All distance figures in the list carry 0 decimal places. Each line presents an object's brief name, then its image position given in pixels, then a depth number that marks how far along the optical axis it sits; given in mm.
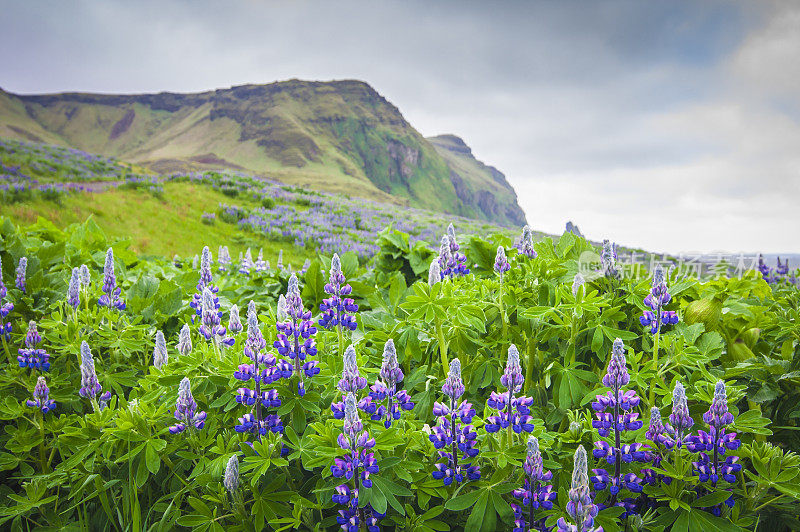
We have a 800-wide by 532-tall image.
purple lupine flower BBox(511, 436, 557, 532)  1437
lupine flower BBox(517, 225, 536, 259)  2703
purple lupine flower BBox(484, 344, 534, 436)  1496
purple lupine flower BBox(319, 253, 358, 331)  2045
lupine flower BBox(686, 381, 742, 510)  1531
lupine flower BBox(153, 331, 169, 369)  2332
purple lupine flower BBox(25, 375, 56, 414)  2449
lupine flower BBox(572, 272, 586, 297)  1906
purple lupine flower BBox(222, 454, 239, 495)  1525
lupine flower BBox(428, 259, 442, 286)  2027
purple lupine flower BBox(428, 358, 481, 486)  1568
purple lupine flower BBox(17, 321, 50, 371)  2586
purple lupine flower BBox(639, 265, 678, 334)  1845
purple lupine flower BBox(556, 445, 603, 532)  1266
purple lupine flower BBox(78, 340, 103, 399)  2272
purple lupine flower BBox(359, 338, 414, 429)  1670
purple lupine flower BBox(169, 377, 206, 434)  1750
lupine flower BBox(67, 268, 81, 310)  2771
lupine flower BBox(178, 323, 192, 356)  2314
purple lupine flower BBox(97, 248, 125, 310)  2979
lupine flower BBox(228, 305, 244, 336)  2221
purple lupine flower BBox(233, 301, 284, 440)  1723
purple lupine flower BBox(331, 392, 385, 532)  1404
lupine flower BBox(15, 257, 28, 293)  3189
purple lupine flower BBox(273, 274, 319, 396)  1827
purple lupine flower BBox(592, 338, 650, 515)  1516
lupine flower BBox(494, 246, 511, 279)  2143
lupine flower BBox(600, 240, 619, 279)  2186
